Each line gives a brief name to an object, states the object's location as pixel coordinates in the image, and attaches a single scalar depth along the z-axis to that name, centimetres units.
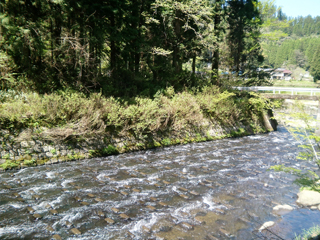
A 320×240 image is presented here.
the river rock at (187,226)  625
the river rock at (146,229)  611
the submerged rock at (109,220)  641
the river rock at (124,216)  668
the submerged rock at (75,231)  589
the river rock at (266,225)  645
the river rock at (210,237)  588
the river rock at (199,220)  656
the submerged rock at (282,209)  736
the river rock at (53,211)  672
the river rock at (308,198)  792
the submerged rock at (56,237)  567
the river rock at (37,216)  646
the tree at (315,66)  7262
